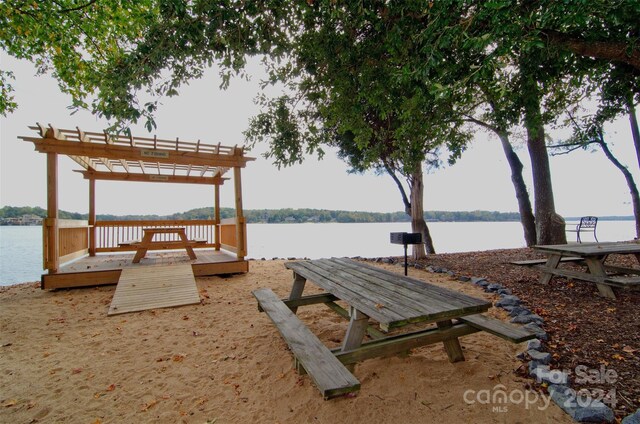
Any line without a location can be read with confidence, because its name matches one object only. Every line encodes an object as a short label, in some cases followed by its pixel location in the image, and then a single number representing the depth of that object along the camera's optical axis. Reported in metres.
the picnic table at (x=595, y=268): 3.59
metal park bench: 9.70
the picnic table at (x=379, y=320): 1.60
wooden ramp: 4.21
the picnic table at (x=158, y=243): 6.38
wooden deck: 5.20
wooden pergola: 5.23
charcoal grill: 4.91
